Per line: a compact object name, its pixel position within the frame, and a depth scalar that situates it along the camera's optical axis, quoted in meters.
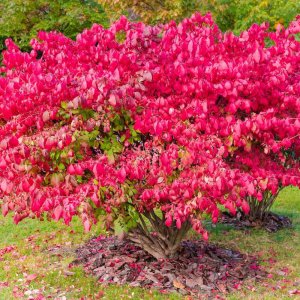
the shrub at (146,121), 4.03
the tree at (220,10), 12.88
